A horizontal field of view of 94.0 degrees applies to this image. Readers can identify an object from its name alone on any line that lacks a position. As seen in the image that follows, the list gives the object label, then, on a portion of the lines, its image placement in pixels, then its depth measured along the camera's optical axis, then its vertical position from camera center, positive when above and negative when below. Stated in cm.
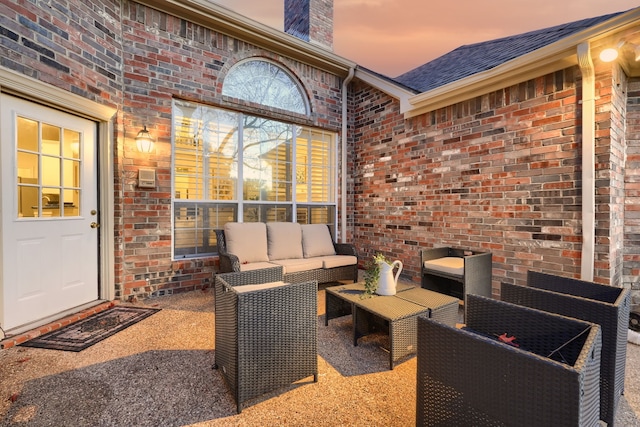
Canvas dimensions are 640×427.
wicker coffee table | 222 -80
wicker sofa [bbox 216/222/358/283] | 382 -55
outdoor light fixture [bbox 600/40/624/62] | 259 +139
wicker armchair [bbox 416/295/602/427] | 97 -61
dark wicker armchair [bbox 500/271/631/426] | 155 -57
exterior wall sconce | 362 +86
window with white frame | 411 +63
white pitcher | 274 -64
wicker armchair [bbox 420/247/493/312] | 312 -70
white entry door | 263 -1
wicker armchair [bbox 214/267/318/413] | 176 -80
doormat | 254 -112
